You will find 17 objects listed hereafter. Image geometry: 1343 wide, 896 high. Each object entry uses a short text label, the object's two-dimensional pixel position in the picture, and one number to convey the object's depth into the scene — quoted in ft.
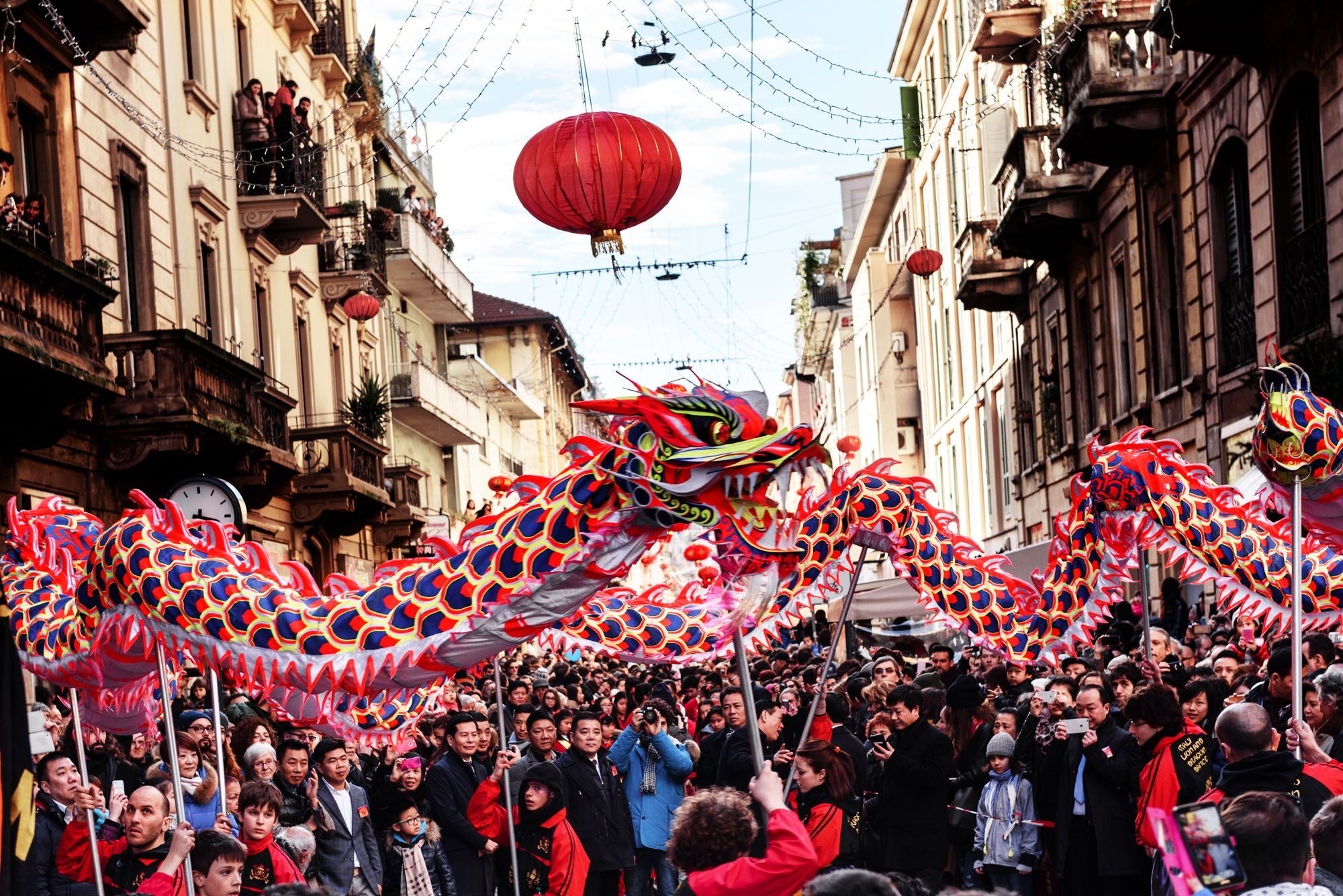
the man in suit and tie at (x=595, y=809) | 35.27
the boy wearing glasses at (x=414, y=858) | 33.09
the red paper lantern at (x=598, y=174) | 43.47
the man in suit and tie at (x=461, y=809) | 33.99
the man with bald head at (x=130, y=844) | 24.30
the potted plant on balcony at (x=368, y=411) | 97.81
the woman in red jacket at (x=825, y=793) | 28.76
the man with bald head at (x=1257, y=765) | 21.58
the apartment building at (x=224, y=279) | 51.96
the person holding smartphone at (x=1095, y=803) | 28.76
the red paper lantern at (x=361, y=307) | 98.32
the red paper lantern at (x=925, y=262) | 106.11
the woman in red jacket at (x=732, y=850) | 18.21
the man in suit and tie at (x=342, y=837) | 30.48
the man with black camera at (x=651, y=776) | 37.60
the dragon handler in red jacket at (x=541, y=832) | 33.73
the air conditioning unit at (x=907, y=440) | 161.48
